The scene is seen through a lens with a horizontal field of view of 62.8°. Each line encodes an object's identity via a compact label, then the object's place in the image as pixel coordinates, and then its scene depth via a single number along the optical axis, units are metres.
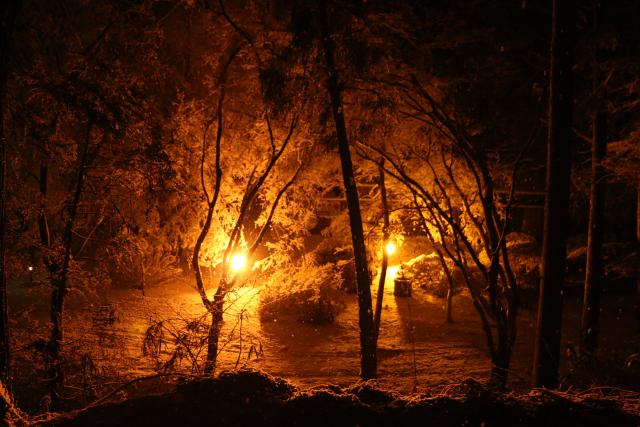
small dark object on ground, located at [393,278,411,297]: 18.41
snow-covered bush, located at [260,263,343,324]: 12.38
